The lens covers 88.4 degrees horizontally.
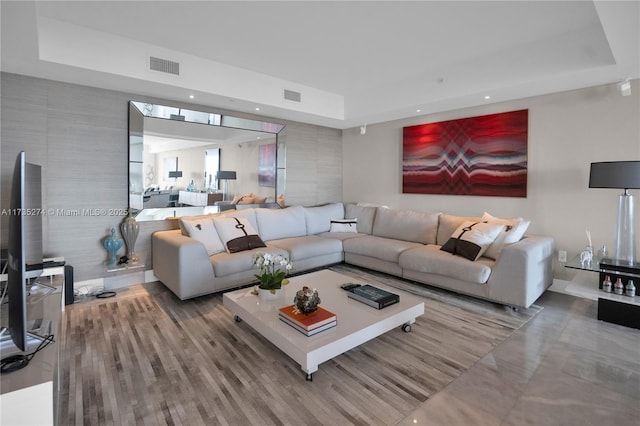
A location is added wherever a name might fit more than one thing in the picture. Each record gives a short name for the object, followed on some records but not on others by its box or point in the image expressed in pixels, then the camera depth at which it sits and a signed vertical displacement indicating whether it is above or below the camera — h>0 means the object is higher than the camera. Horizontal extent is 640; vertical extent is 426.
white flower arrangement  2.80 -0.58
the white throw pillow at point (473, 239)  3.60 -0.36
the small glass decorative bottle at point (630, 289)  2.96 -0.73
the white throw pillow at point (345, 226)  5.42 -0.31
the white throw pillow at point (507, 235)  3.55 -0.30
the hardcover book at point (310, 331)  2.19 -0.83
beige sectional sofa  3.30 -0.53
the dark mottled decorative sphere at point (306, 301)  2.32 -0.67
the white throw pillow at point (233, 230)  4.09 -0.30
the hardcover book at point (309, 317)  2.21 -0.77
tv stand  1.20 -0.69
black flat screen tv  1.31 -0.23
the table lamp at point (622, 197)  2.94 +0.11
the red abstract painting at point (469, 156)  4.10 +0.72
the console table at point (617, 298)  2.91 -0.80
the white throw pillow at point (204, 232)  3.88 -0.31
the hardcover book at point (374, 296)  2.64 -0.74
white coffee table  2.09 -0.84
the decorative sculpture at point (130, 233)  3.90 -0.32
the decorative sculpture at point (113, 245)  3.78 -0.45
